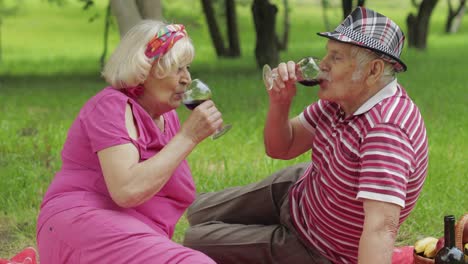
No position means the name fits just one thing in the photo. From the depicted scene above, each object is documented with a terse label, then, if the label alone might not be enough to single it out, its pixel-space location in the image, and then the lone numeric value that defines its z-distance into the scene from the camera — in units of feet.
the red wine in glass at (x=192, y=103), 12.46
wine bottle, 12.26
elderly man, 11.85
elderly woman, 11.91
